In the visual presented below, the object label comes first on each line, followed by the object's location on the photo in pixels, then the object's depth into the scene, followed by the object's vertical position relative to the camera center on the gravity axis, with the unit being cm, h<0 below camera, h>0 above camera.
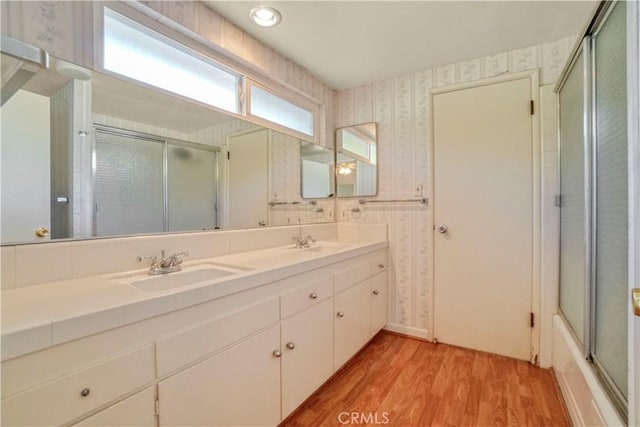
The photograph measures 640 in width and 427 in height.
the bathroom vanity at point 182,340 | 69 -42
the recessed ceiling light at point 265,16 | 163 +117
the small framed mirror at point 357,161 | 262 +49
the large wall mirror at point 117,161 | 105 +25
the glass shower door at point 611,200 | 97 +4
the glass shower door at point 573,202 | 142 +4
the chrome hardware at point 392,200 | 237 +10
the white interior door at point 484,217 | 204 -5
